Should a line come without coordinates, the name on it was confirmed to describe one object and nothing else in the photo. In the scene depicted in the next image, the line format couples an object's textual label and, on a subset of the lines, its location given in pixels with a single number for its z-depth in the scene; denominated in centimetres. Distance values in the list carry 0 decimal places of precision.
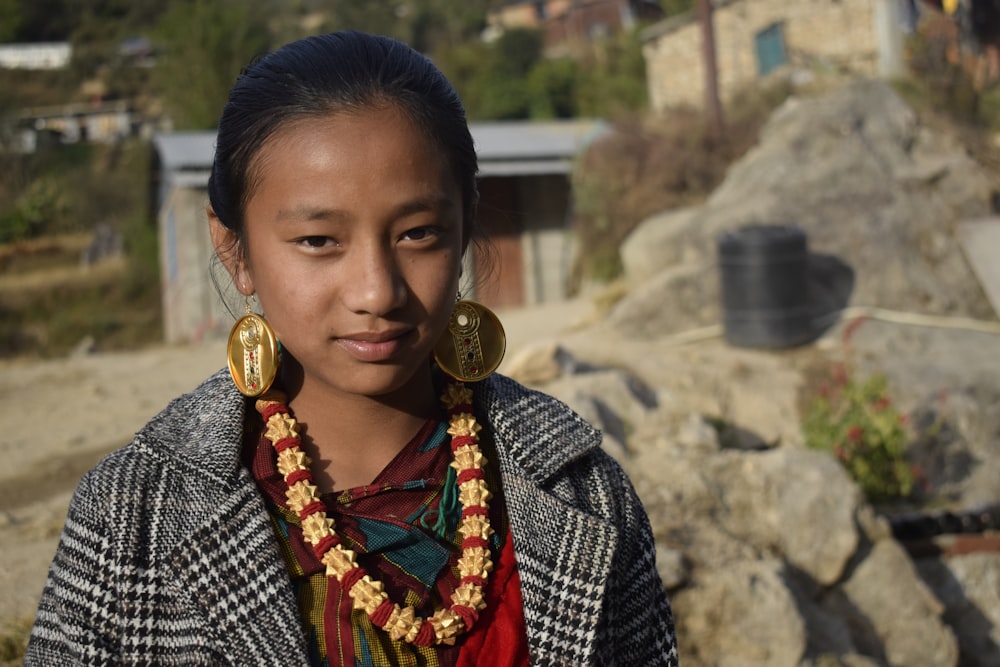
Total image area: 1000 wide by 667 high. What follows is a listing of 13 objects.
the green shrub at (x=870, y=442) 537
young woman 126
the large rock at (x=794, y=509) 390
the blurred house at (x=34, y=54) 4444
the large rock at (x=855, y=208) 886
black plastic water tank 779
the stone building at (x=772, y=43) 1823
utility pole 1327
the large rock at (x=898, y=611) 389
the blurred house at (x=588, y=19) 3931
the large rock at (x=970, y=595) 458
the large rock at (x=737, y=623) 317
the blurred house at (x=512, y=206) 1375
